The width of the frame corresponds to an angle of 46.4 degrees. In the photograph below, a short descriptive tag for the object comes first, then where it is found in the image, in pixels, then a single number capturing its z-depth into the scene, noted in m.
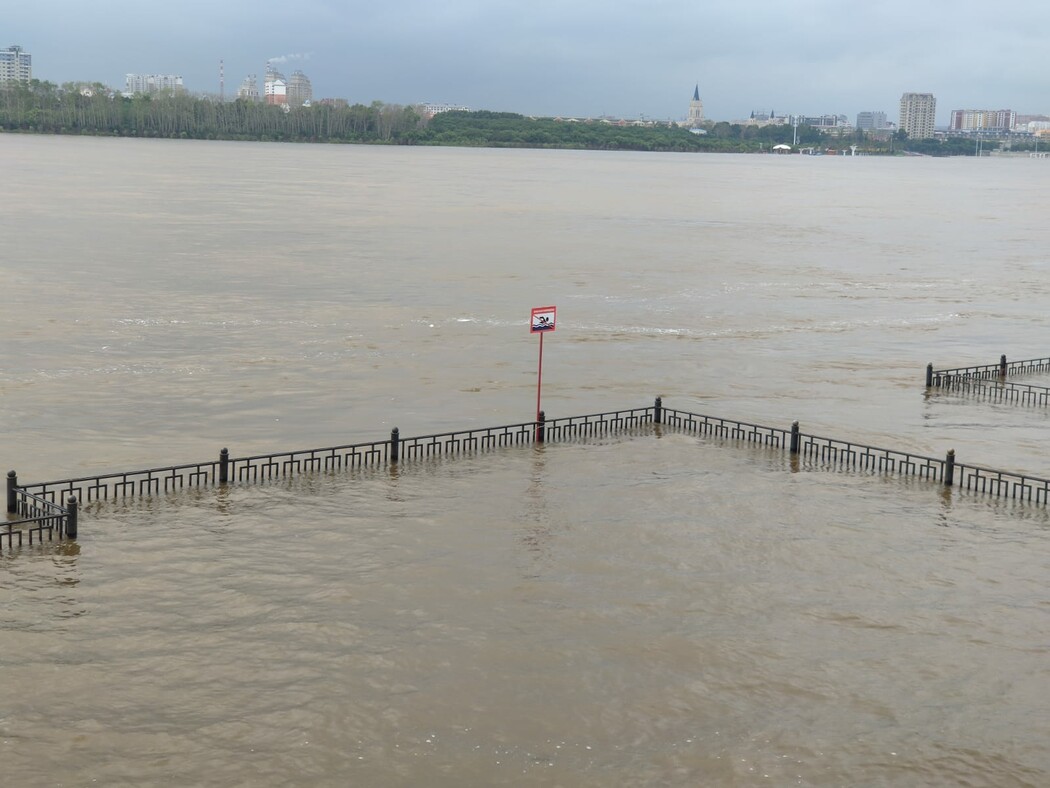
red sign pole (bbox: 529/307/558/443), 26.97
